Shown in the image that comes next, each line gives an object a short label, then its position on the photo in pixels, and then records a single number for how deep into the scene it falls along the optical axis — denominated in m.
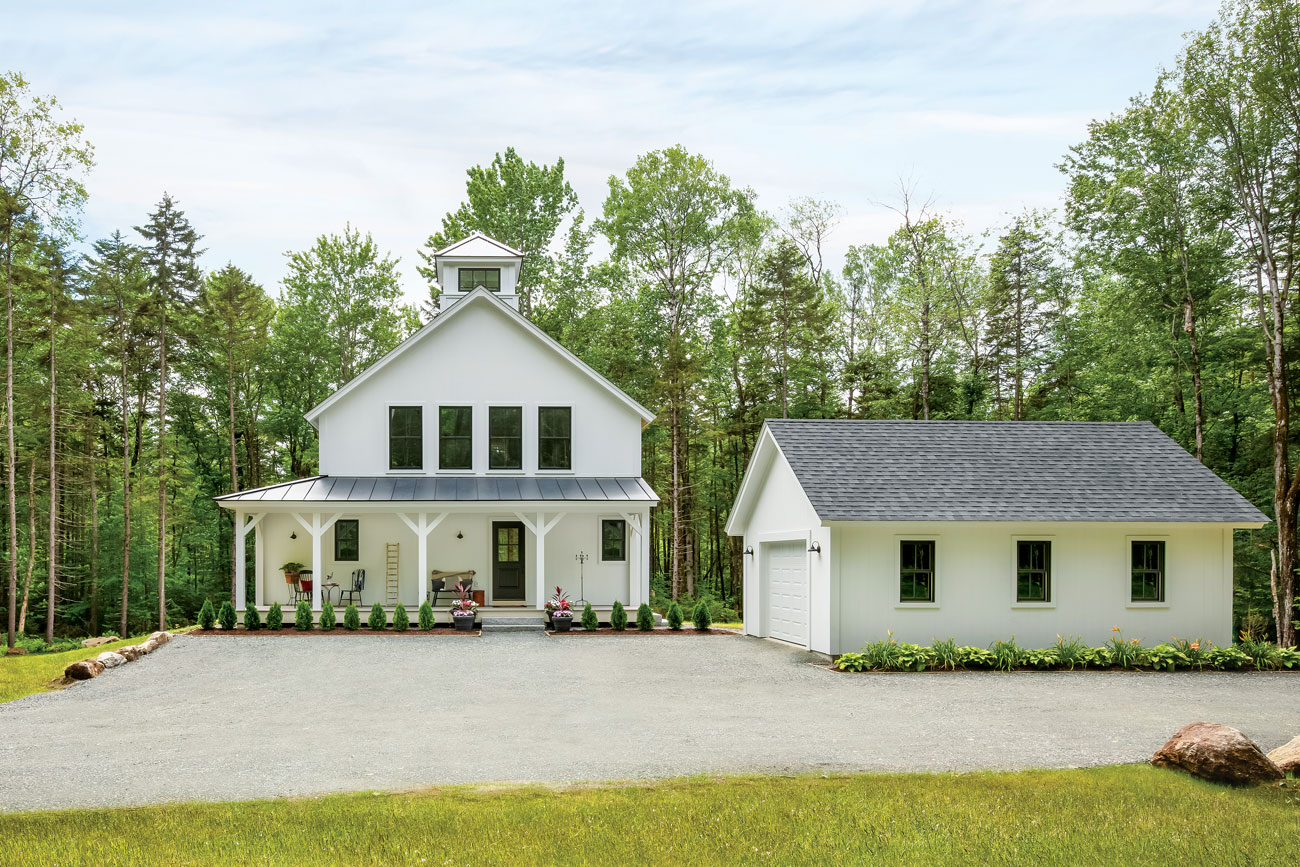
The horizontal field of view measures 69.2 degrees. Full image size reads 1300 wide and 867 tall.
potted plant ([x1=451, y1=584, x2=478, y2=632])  19.42
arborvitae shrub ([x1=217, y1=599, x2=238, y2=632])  19.27
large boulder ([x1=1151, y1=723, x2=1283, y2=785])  8.05
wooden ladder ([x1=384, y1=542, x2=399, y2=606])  22.25
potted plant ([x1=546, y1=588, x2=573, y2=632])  19.47
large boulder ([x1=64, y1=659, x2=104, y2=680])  13.95
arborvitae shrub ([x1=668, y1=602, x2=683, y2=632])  19.81
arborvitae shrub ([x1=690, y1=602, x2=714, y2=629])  19.92
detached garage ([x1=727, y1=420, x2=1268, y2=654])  16.36
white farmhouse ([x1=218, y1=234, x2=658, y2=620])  22.19
